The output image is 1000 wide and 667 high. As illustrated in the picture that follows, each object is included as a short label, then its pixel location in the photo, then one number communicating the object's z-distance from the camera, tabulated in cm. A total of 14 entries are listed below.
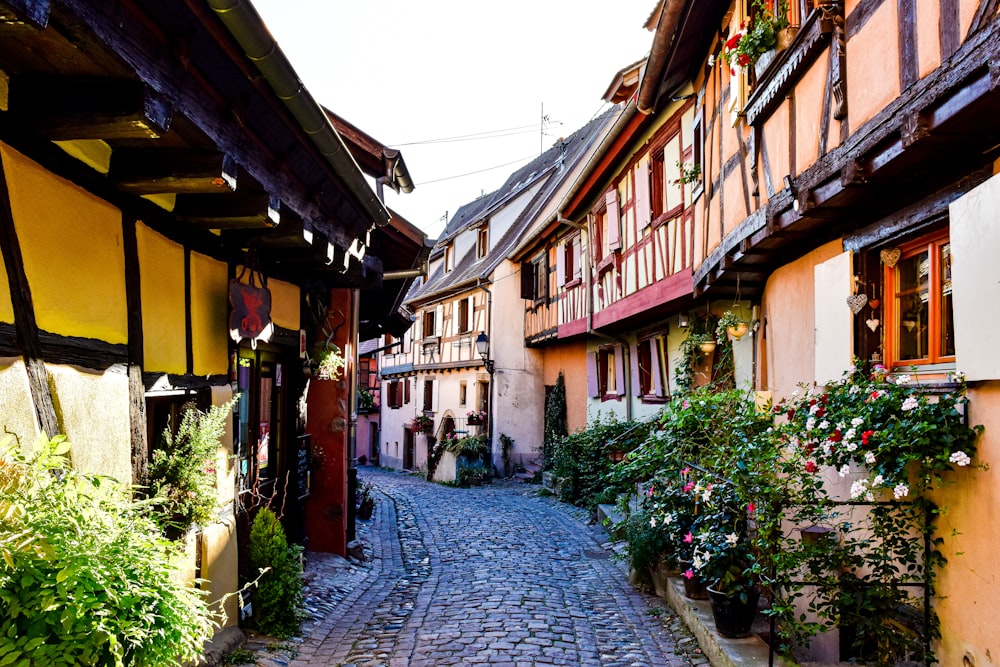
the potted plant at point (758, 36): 543
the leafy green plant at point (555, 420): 1706
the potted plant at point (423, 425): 2344
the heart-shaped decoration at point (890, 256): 438
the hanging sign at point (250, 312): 508
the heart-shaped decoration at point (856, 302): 455
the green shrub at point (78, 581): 219
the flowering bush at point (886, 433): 350
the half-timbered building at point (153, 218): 275
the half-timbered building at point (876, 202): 330
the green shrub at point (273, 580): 531
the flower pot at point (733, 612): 496
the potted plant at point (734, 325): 709
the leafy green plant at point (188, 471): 412
